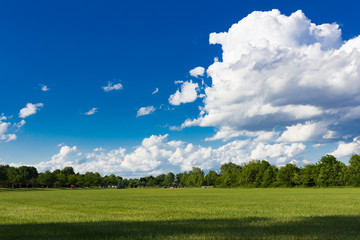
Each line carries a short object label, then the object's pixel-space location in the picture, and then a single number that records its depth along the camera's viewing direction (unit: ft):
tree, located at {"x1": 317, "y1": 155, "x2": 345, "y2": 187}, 410.52
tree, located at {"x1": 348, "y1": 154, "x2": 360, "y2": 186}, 387.14
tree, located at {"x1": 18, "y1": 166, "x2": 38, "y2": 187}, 535.35
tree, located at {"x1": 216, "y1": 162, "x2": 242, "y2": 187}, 560.20
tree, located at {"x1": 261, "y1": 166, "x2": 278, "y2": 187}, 486.79
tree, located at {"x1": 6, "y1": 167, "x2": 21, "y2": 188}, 517.55
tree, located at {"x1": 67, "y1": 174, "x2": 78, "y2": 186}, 649.20
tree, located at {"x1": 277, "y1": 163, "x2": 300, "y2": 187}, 456.04
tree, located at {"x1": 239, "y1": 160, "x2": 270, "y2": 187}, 514.27
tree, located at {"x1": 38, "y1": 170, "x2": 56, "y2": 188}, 580.71
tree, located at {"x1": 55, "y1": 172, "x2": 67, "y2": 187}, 620.65
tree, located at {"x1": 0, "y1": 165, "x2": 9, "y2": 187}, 535.60
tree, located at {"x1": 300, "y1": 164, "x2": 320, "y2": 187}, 426.92
